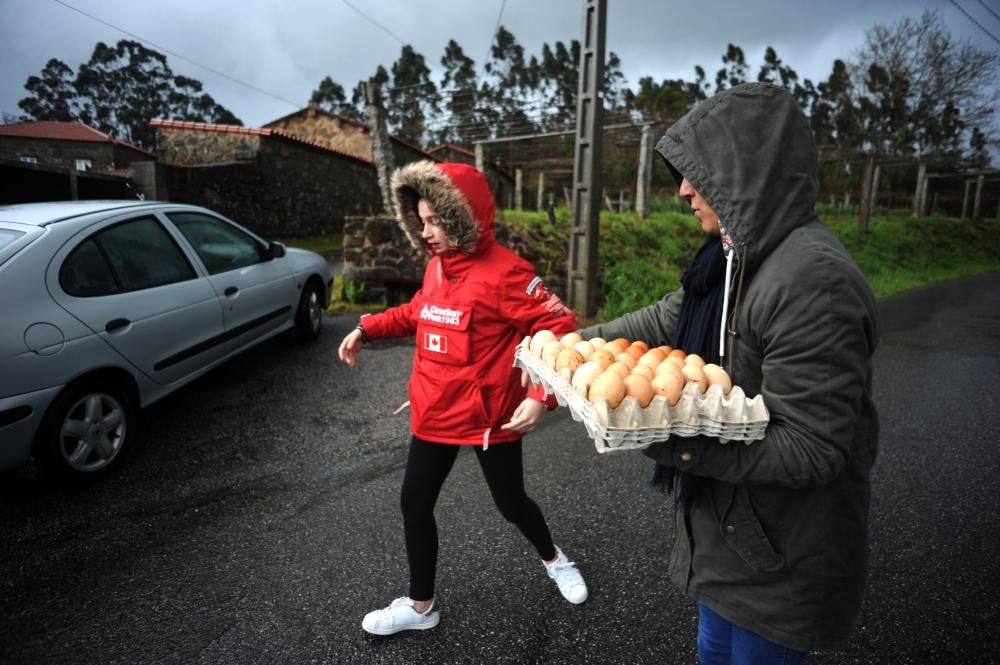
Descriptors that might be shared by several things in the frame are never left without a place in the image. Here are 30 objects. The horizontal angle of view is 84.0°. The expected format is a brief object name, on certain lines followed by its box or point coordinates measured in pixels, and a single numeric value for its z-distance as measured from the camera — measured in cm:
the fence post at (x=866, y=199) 1958
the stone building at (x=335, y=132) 2381
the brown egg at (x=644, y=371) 130
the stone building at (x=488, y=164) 2545
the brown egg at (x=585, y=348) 152
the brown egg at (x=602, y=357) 144
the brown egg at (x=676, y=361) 133
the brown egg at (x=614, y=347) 156
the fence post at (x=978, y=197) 3038
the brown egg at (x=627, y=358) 145
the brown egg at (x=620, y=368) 130
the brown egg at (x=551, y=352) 157
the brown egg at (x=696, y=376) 122
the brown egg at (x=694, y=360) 133
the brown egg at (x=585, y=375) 129
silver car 330
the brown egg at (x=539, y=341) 168
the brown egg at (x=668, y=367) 128
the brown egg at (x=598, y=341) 164
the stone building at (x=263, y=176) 1499
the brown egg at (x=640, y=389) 120
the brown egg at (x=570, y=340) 163
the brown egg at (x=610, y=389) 118
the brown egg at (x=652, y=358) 139
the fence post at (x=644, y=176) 1325
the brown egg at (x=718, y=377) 123
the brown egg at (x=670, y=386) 120
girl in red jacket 218
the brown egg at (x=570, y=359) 144
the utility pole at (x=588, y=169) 742
